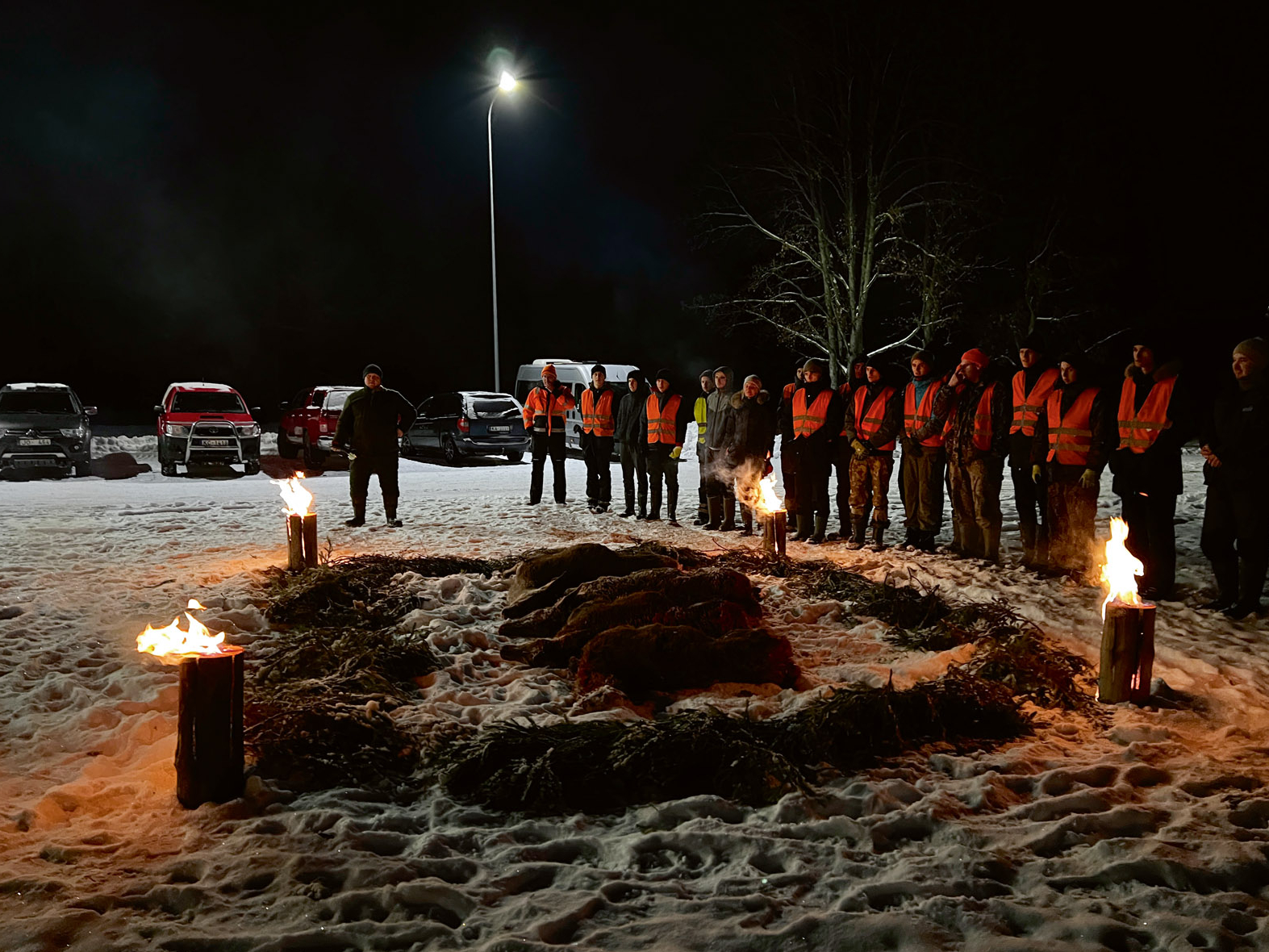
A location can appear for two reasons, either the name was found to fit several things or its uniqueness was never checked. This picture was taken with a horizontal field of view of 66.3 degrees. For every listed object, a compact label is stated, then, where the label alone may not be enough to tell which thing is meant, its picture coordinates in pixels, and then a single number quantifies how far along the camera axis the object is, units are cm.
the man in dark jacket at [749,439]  1098
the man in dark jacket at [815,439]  1062
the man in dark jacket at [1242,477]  663
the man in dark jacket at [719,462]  1124
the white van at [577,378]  2296
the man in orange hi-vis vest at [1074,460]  806
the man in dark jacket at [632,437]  1261
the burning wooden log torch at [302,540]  837
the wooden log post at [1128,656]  503
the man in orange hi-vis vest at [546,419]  1320
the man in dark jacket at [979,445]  881
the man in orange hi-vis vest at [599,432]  1323
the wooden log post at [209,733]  381
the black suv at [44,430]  1766
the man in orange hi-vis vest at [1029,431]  866
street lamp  2362
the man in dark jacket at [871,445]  991
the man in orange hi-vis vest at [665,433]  1215
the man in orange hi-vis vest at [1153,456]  732
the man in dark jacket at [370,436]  1136
